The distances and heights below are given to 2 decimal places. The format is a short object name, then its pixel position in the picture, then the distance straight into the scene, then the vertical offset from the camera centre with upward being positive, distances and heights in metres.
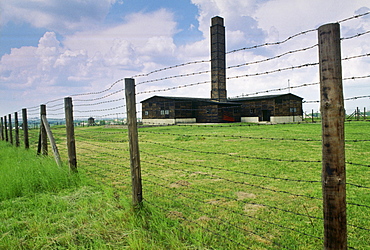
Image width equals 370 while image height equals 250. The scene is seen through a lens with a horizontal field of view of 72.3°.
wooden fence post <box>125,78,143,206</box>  4.13 -0.41
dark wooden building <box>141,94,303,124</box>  37.59 +0.67
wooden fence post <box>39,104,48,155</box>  7.61 -0.38
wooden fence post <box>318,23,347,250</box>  2.28 -0.22
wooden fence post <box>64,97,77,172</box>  6.08 -0.21
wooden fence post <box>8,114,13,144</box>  12.60 +0.06
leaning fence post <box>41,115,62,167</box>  6.64 -0.37
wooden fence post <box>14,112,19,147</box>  11.53 -0.05
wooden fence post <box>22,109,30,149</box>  9.47 -0.05
